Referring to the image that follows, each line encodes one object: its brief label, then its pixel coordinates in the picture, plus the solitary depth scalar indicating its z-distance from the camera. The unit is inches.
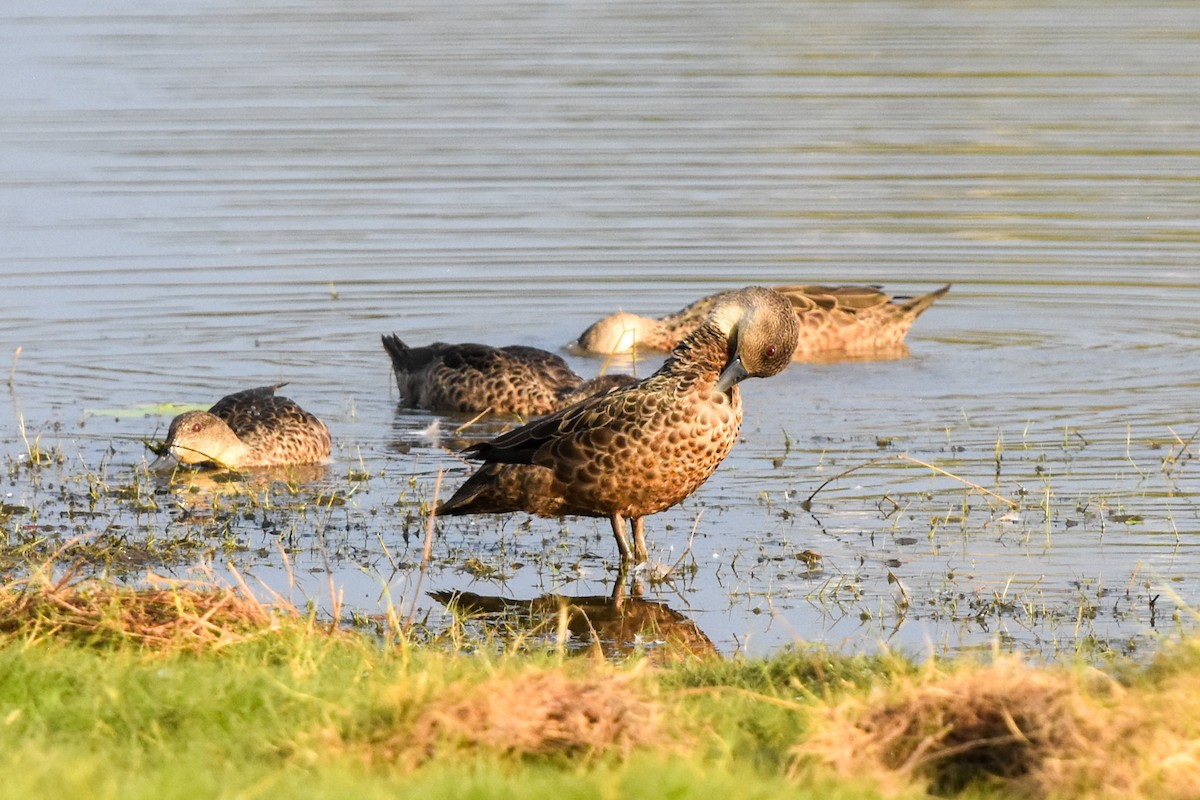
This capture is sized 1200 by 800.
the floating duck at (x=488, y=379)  964.6
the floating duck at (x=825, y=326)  1123.3
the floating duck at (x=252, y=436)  835.4
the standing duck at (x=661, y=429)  645.3
